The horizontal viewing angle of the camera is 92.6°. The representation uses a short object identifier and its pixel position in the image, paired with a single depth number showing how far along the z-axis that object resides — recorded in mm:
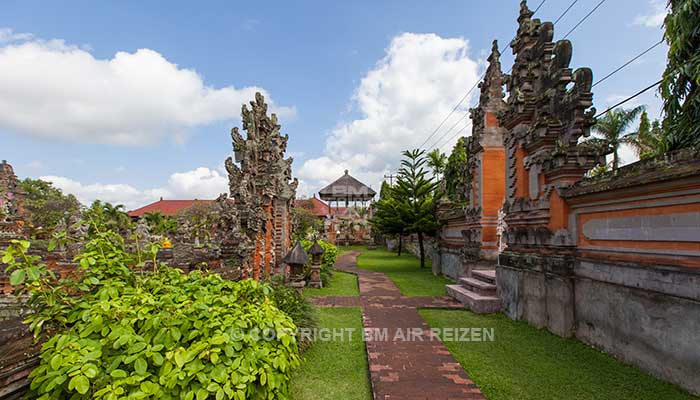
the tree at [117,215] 26409
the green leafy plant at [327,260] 12023
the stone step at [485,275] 8309
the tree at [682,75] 8098
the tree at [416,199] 14203
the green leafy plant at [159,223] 32375
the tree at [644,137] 19183
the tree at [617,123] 23203
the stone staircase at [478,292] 7277
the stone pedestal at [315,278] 10812
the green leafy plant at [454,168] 18828
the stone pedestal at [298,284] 9361
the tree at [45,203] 24000
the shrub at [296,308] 5527
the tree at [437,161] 22094
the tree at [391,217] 14305
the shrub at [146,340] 1671
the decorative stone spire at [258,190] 8078
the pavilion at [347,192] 43031
